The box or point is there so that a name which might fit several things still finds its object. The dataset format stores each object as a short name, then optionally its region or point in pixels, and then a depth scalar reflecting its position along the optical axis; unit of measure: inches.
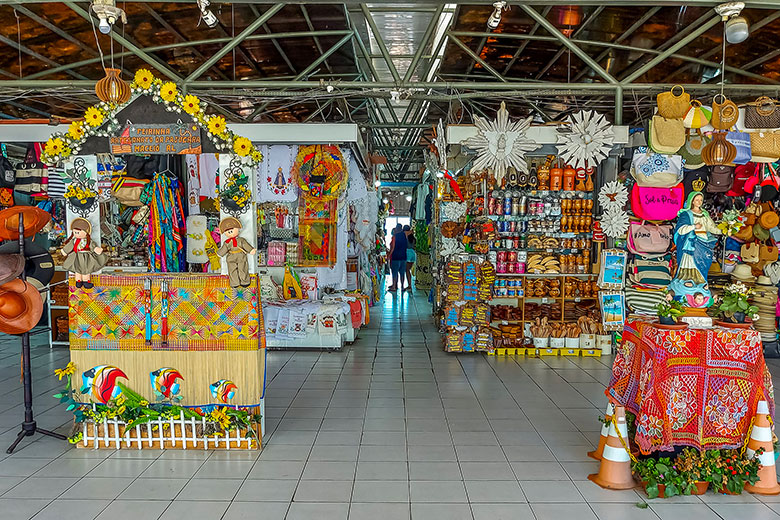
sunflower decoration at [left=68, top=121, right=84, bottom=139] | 171.2
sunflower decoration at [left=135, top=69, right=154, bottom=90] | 168.9
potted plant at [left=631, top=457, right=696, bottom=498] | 139.3
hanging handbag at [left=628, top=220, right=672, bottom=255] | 293.6
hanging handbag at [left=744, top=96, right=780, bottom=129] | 254.4
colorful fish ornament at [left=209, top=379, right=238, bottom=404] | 172.7
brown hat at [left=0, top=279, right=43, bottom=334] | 173.2
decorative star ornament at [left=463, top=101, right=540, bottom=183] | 283.7
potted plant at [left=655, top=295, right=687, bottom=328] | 144.0
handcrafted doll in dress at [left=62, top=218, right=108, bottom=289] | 171.8
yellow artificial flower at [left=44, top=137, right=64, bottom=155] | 171.6
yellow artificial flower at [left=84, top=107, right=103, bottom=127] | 170.2
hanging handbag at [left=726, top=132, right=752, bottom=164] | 260.8
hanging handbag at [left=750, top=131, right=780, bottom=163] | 261.4
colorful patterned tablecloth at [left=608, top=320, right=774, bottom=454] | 139.4
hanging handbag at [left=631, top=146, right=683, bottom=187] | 274.7
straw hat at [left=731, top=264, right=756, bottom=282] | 309.9
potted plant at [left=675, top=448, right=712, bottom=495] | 141.3
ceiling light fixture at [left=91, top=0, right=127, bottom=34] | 157.9
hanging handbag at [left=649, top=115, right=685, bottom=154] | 251.8
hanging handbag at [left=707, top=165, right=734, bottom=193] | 294.4
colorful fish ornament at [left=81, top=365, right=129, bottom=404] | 171.6
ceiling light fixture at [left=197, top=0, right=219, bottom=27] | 191.7
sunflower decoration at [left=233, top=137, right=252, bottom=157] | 172.2
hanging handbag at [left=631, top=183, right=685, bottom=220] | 286.4
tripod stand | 177.3
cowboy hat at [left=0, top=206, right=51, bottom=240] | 172.4
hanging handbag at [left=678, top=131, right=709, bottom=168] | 265.6
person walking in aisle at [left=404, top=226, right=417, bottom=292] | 586.9
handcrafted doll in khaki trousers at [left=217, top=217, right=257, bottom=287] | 170.7
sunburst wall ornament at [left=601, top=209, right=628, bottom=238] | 292.5
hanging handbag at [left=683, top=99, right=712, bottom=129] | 250.4
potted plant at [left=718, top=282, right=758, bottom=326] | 146.9
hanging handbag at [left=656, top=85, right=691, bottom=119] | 242.8
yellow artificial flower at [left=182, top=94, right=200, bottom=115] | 170.2
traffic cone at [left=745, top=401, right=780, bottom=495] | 141.5
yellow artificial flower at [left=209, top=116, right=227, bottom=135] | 170.6
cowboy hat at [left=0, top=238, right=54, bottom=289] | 180.2
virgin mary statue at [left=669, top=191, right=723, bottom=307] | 226.4
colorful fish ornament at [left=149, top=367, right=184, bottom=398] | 173.2
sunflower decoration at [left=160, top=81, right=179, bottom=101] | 169.2
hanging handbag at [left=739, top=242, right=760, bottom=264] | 308.0
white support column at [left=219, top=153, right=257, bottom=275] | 174.7
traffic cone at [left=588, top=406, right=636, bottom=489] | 144.4
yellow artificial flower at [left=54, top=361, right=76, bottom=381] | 173.2
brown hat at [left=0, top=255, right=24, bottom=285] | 172.4
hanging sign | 171.5
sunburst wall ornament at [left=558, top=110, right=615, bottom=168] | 284.2
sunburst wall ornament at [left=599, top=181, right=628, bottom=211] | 290.4
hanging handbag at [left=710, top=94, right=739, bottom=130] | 240.5
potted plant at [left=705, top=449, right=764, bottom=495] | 140.9
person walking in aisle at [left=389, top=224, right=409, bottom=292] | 547.8
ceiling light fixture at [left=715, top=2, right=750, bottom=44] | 179.8
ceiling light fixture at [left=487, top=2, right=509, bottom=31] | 184.4
